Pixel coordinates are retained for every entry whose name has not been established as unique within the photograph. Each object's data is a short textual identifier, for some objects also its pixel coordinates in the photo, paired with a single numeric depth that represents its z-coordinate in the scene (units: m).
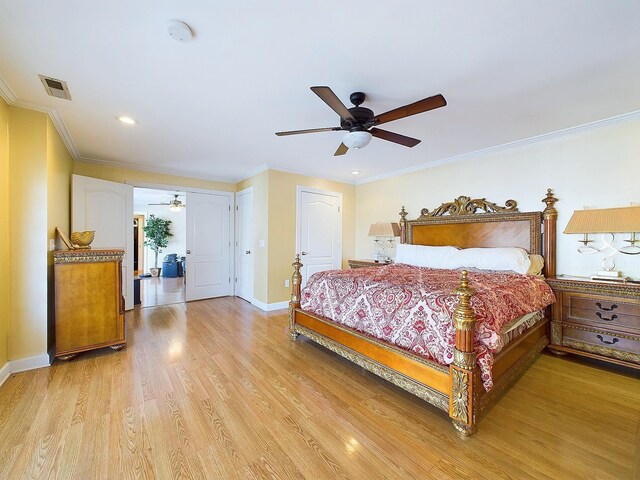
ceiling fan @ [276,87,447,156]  1.84
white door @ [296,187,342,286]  4.84
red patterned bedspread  1.81
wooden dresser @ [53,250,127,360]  2.64
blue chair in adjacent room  8.17
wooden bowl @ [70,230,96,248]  2.90
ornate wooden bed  1.68
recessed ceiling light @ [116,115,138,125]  2.72
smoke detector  1.53
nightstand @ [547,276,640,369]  2.43
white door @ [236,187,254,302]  4.93
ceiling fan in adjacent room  7.23
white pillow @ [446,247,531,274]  3.03
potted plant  8.53
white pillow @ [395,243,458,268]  3.61
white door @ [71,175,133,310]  3.70
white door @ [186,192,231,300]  5.01
